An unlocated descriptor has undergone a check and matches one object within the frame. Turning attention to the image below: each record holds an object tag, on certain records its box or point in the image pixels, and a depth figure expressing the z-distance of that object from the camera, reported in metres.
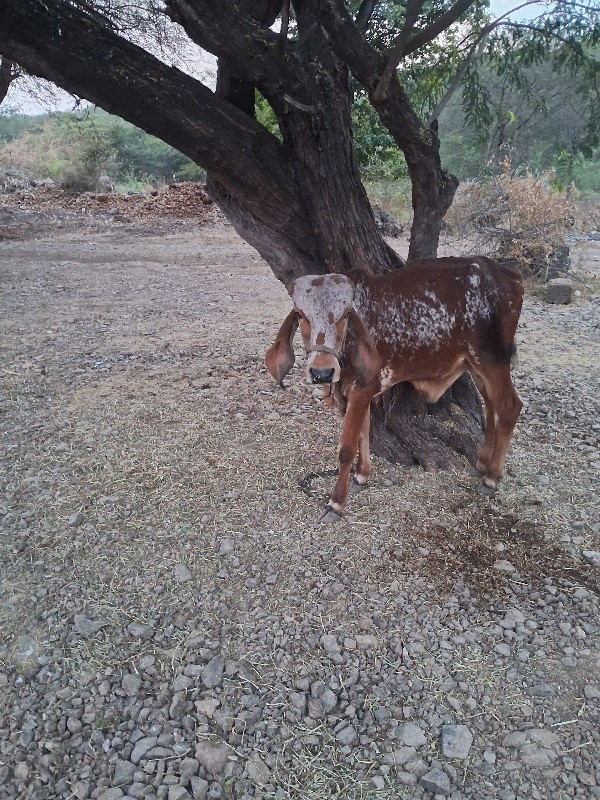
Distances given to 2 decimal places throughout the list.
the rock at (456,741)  2.54
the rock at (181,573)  3.51
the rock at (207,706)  2.72
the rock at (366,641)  3.08
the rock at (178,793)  2.37
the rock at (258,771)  2.44
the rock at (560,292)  9.73
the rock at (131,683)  2.83
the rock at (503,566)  3.59
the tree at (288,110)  3.46
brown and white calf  3.65
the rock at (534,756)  2.48
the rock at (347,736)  2.60
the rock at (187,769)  2.45
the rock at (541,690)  2.81
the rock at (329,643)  3.05
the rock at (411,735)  2.59
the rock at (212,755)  2.48
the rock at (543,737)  2.57
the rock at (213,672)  2.87
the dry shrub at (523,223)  10.89
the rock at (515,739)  2.58
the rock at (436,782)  2.40
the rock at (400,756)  2.51
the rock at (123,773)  2.44
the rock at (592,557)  3.66
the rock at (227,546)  3.72
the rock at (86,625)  3.16
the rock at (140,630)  3.13
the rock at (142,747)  2.53
